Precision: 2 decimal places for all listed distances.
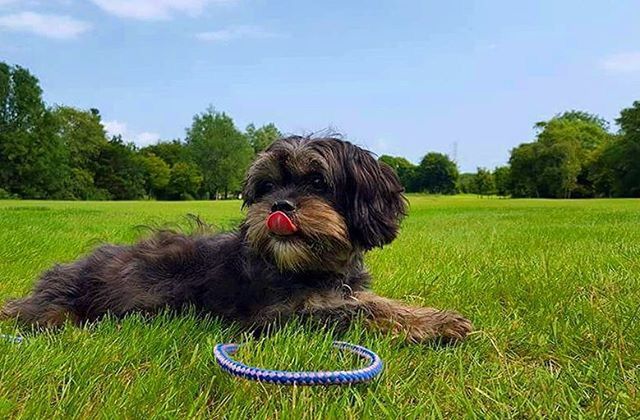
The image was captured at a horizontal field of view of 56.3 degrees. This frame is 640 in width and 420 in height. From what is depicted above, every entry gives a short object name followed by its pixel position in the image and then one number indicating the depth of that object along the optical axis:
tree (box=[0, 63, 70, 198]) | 67.25
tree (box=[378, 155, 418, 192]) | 99.05
